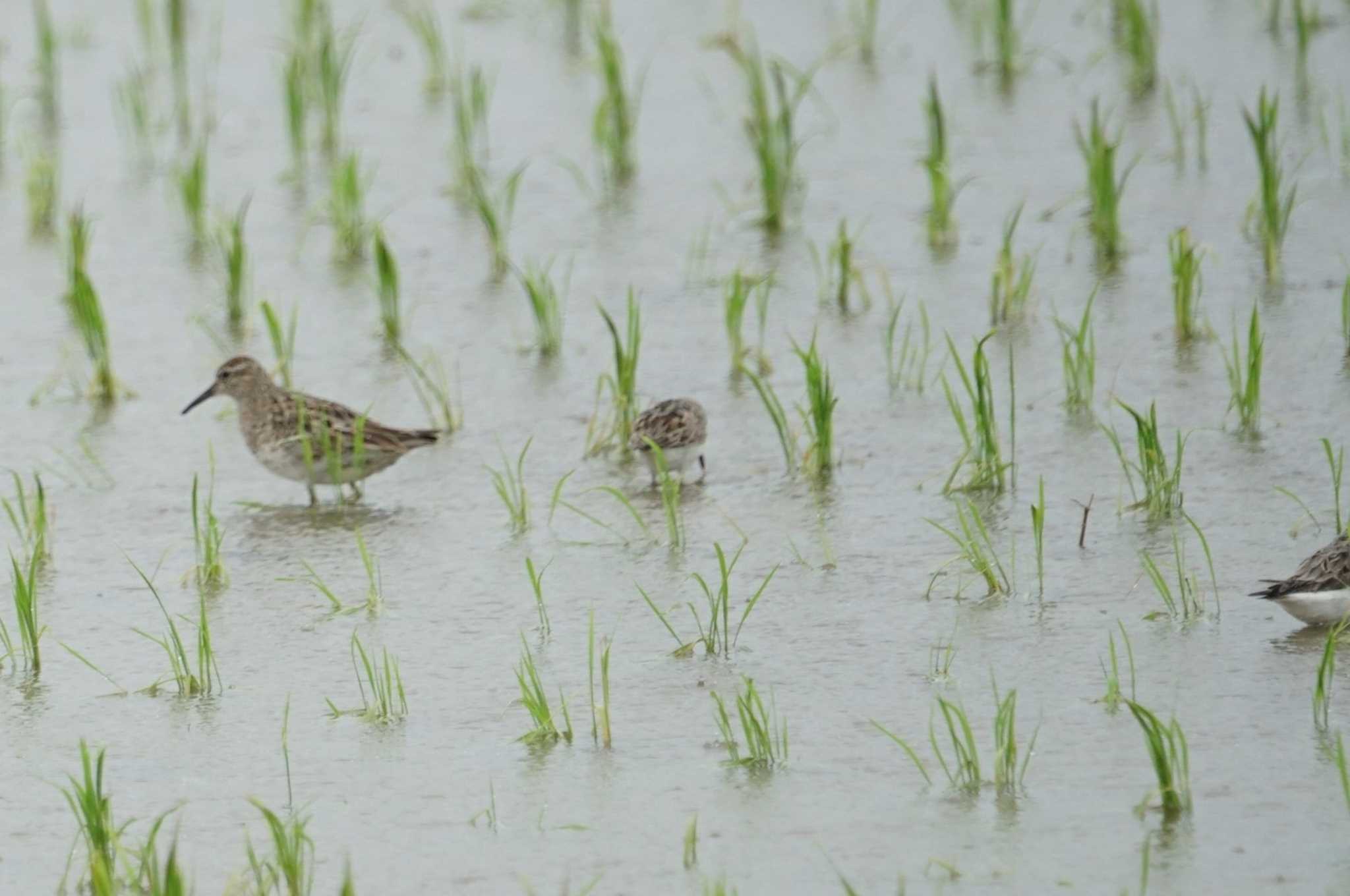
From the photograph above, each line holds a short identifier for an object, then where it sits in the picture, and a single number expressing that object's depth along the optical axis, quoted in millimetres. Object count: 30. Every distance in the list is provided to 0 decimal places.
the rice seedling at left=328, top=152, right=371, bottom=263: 20672
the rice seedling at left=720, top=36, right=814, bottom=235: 20578
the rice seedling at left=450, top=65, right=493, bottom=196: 22625
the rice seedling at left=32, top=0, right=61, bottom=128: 26266
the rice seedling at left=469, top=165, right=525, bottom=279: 20000
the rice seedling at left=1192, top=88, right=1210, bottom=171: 22172
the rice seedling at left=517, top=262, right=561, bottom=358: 17922
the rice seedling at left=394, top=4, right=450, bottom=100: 26312
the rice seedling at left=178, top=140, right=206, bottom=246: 21234
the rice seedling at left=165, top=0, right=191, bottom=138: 25625
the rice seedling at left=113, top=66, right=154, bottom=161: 24312
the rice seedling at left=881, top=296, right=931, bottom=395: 17141
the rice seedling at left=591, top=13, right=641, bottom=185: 22469
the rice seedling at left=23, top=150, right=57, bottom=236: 22422
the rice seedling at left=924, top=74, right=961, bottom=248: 20250
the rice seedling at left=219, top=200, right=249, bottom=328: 18984
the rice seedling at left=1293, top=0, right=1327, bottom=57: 24328
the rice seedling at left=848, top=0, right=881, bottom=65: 27125
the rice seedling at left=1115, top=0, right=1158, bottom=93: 24484
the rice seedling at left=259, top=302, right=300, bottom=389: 17562
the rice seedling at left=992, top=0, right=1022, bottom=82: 25594
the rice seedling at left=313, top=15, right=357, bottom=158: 23797
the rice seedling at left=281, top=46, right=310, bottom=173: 22937
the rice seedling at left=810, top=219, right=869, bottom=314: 18812
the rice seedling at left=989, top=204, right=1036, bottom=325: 18281
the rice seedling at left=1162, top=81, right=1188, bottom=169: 22234
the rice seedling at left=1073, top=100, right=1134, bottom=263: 18891
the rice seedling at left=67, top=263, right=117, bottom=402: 17547
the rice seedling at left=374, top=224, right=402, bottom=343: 18297
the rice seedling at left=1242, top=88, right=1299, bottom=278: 18109
